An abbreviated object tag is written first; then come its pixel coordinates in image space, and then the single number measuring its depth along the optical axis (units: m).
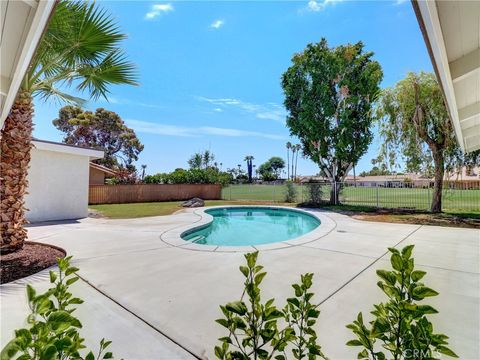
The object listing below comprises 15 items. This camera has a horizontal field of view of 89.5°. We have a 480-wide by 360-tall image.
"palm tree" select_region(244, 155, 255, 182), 54.29
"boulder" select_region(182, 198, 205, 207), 14.85
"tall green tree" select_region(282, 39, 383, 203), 14.44
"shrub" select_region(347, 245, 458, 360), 0.89
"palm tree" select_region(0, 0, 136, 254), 4.49
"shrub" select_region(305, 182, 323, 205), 16.27
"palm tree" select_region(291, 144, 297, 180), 57.88
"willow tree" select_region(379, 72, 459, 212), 10.20
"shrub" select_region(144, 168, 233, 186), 19.78
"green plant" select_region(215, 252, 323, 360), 1.07
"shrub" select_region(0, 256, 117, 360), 0.77
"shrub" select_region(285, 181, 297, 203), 18.19
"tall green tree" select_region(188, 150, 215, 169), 35.38
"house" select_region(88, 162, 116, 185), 18.12
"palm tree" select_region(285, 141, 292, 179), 56.69
